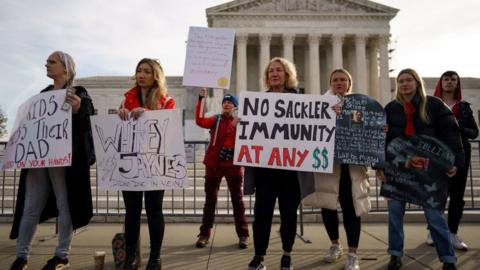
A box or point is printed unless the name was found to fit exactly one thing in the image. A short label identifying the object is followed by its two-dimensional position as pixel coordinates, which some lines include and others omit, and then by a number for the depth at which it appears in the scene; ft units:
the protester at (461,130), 18.13
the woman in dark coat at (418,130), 13.69
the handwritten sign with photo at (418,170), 13.92
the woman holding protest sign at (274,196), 13.38
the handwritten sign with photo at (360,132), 14.40
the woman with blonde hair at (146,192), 12.95
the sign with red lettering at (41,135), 13.38
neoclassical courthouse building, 130.62
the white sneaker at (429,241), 18.40
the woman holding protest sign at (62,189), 13.29
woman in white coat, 14.25
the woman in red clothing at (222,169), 18.67
